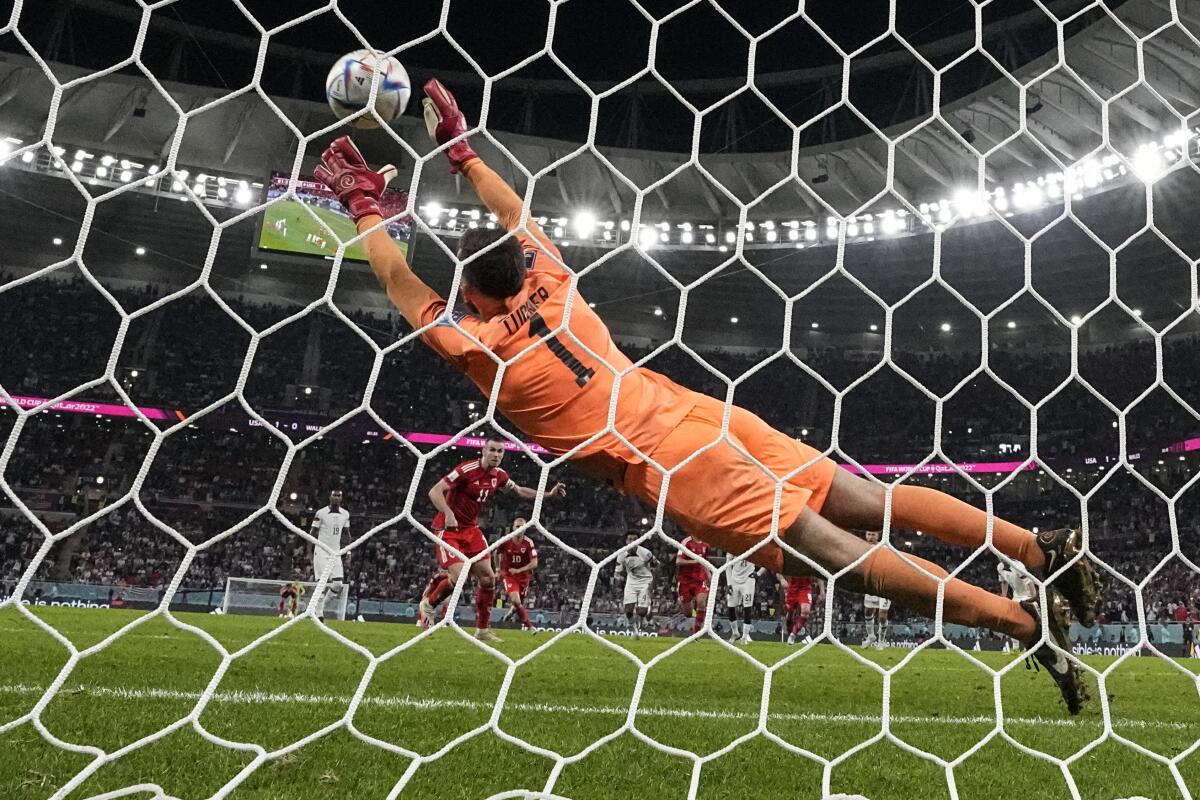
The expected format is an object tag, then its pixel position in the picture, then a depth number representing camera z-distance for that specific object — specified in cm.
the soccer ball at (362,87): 264
